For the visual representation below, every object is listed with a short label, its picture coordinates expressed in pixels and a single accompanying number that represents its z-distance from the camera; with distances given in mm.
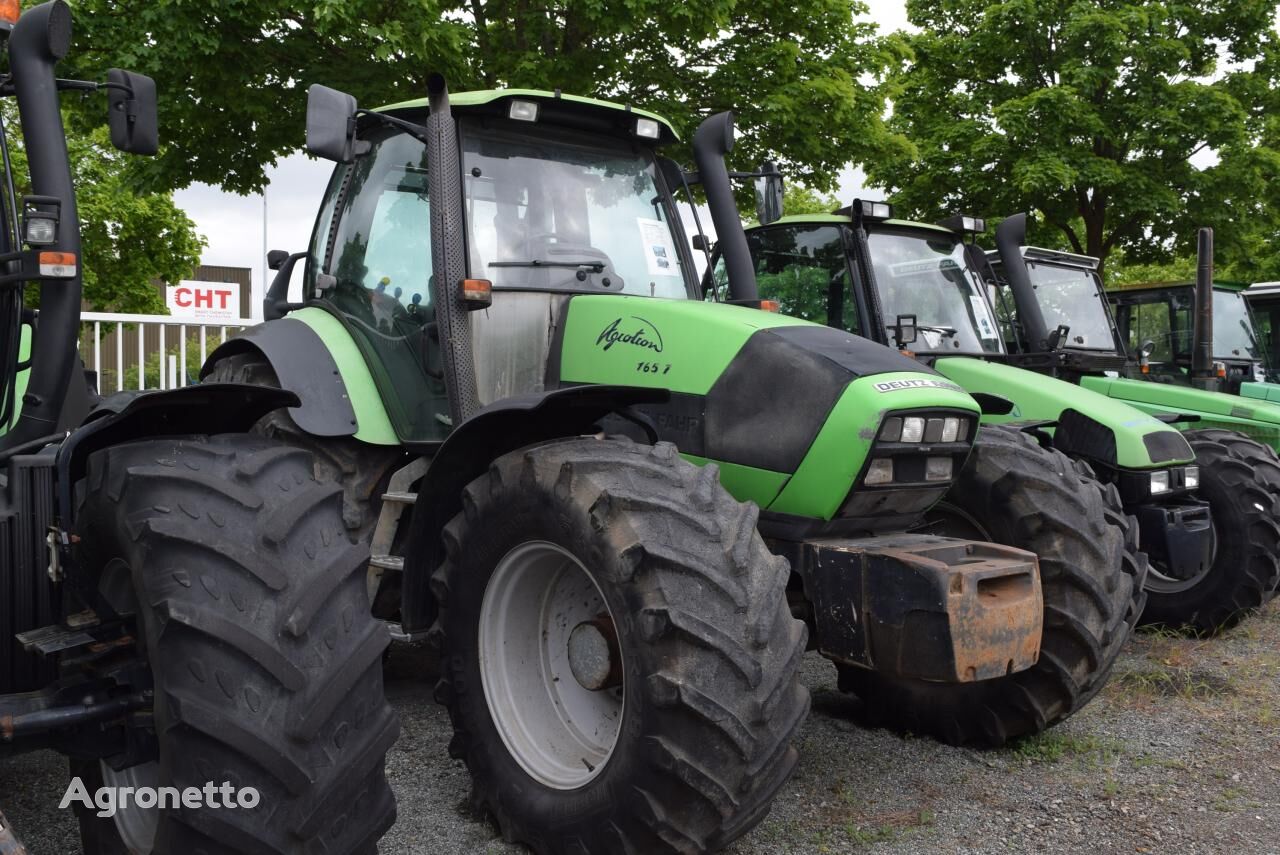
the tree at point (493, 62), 8594
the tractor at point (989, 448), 4121
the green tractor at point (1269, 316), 13057
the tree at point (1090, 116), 16094
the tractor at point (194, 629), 2189
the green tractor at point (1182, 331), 10852
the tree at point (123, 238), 20141
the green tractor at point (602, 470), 2926
